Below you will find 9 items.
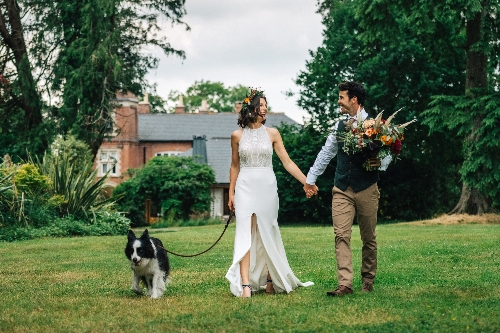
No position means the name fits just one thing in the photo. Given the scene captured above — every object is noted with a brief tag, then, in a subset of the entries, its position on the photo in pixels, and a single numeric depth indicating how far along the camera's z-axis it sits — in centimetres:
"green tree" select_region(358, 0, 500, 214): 2809
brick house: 6612
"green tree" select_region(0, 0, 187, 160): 3422
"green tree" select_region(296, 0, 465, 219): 3969
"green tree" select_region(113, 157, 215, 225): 4744
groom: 849
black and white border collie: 850
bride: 896
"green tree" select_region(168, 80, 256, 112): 9938
